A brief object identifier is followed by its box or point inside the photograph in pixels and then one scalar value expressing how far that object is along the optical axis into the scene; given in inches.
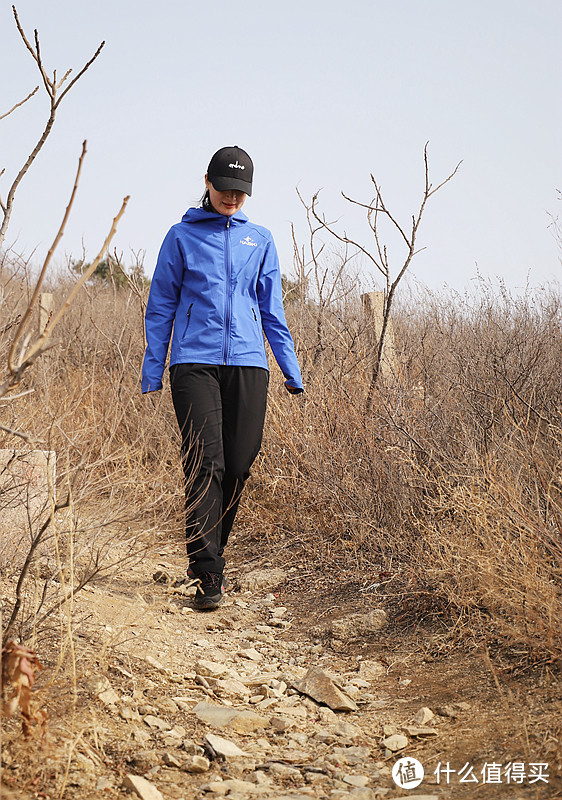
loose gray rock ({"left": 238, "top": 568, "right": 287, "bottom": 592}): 160.6
